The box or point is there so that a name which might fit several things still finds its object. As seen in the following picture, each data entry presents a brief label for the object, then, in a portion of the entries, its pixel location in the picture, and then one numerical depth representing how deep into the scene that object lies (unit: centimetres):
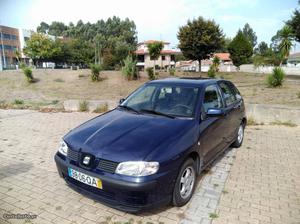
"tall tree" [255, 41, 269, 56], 9242
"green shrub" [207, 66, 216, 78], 1591
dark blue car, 257
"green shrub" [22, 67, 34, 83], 1769
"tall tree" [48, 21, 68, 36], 10129
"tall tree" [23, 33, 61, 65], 4819
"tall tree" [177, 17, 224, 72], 2614
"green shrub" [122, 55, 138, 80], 1722
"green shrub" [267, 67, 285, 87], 1285
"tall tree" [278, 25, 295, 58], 3016
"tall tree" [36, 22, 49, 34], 10422
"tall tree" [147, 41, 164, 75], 2278
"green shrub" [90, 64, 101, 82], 1708
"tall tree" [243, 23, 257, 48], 9281
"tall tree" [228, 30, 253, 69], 4149
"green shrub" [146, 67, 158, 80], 1702
